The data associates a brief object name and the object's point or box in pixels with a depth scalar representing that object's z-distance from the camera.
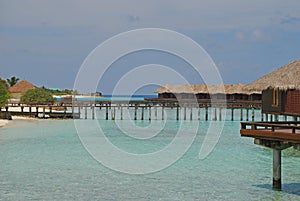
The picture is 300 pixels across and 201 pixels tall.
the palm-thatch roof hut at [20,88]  78.56
